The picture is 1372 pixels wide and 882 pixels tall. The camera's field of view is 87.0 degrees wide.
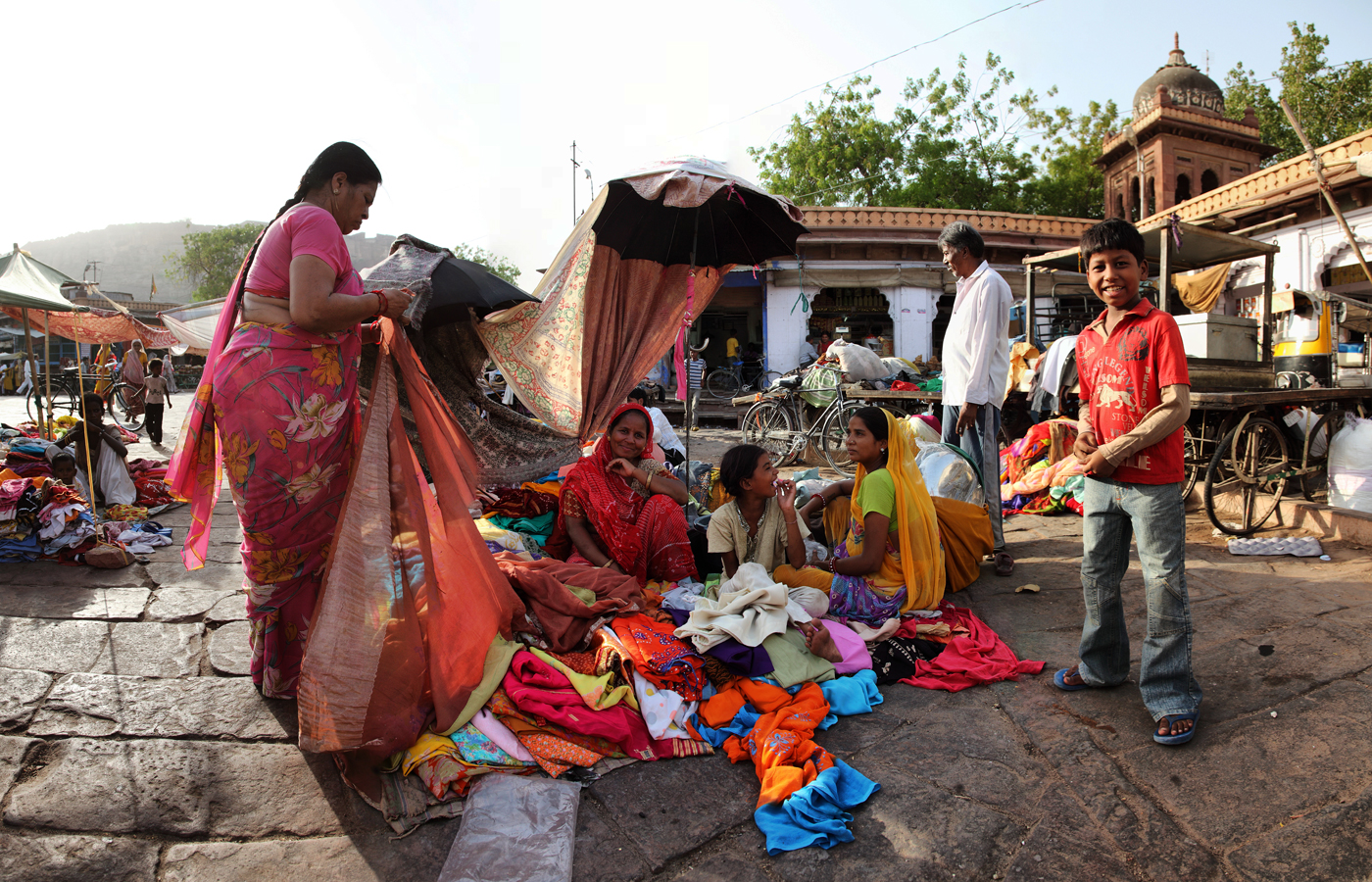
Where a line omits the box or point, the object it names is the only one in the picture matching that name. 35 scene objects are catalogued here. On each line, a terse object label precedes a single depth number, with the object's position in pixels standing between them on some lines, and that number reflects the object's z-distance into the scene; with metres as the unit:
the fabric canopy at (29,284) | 6.01
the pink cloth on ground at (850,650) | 2.77
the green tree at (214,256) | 41.75
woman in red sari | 3.50
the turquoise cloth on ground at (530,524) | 4.10
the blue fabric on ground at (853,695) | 2.54
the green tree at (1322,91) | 17.58
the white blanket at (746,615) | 2.64
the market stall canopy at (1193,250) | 5.96
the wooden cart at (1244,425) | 4.76
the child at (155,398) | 11.09
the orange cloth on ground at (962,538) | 3.76
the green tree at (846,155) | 21.91
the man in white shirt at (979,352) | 3.95
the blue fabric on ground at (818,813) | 1.87
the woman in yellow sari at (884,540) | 3.21
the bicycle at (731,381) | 16.20
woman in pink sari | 2.28
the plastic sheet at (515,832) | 1.78
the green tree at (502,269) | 46.22
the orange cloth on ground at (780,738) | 2.05
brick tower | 17.69
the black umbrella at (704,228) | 3.96
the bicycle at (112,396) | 11.28
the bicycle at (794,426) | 8.12
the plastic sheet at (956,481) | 4.34
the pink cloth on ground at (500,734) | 2.23
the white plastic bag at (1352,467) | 4.48
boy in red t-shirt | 2.23
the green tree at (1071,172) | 23.02
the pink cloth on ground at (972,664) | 2.75
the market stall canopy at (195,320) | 9.45
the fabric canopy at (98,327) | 10.43
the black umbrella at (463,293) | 4.74
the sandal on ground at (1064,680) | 2.62
